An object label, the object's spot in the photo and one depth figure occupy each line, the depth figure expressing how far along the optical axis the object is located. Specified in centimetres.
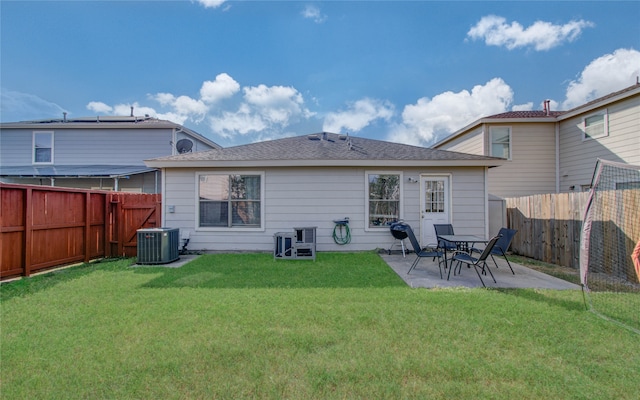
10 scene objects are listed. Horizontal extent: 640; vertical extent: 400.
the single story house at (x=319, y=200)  776
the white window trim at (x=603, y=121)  923
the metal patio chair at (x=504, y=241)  561
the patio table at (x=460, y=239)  541
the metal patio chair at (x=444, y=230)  680
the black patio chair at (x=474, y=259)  464
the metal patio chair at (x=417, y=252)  550
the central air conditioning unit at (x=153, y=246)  647
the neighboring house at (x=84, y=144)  1315
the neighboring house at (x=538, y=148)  1005
